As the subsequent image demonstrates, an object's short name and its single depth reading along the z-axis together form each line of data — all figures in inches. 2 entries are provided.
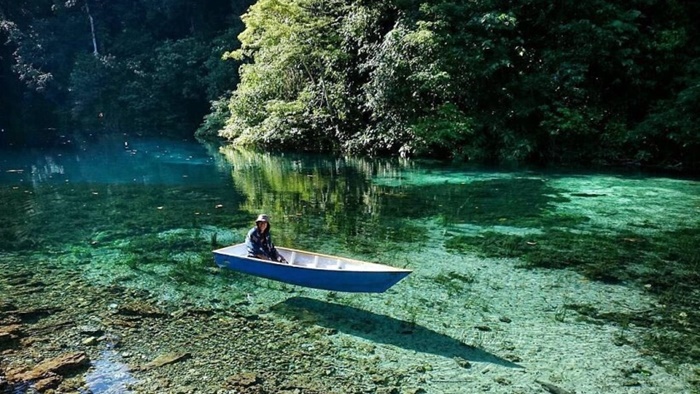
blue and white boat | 262.3
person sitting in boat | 312.3
